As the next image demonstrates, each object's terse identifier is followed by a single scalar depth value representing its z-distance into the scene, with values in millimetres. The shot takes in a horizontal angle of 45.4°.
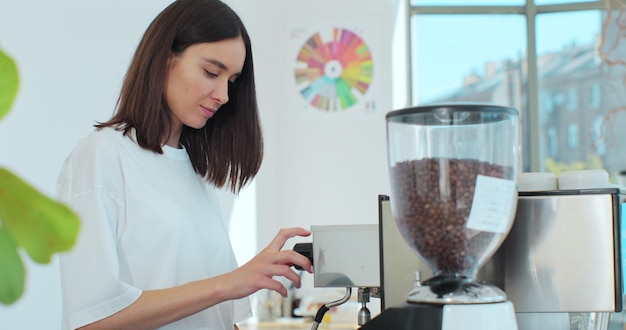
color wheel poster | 4070
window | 4738
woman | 1255
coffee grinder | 907
